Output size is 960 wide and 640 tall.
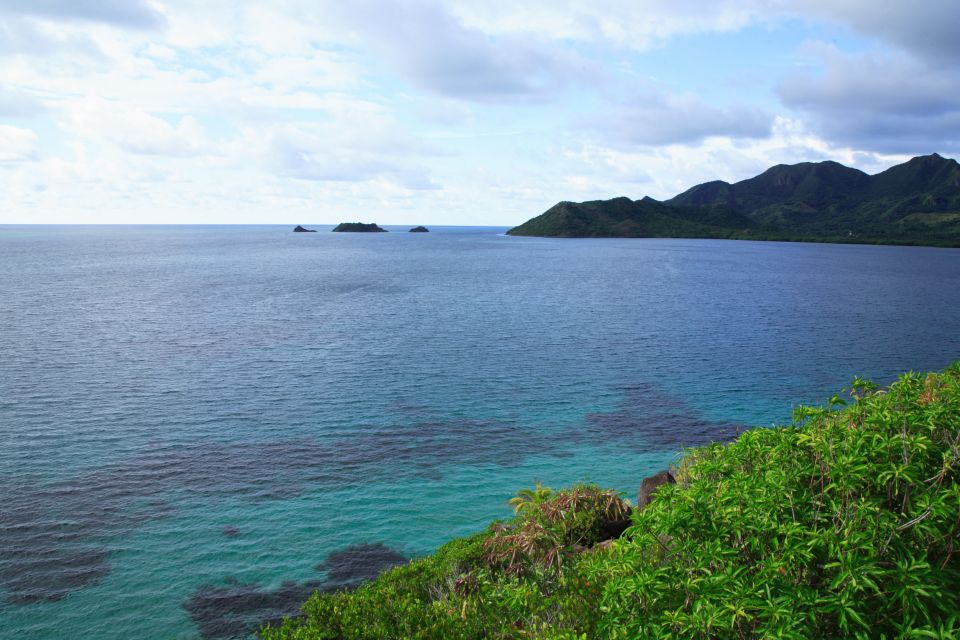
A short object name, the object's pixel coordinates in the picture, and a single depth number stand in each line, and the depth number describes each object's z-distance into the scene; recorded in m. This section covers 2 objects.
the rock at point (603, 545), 17.49
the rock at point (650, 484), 23.98
